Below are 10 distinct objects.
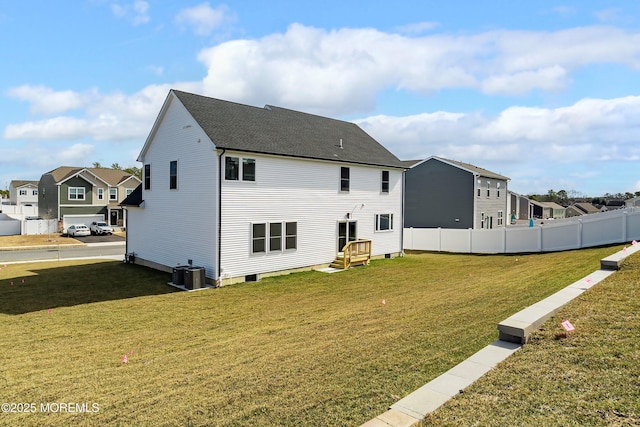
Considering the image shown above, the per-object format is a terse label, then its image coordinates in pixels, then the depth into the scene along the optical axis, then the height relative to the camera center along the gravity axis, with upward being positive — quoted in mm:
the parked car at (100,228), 40500 -2276
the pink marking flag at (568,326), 5344 -1679
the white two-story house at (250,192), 15812 +747
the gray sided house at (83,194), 43469 +1630
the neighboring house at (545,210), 72438 -221
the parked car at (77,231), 39219 -2507
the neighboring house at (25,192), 68169 +2684
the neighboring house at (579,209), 75594 -3
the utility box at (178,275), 15869 -2869
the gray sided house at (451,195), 33188 +1212
